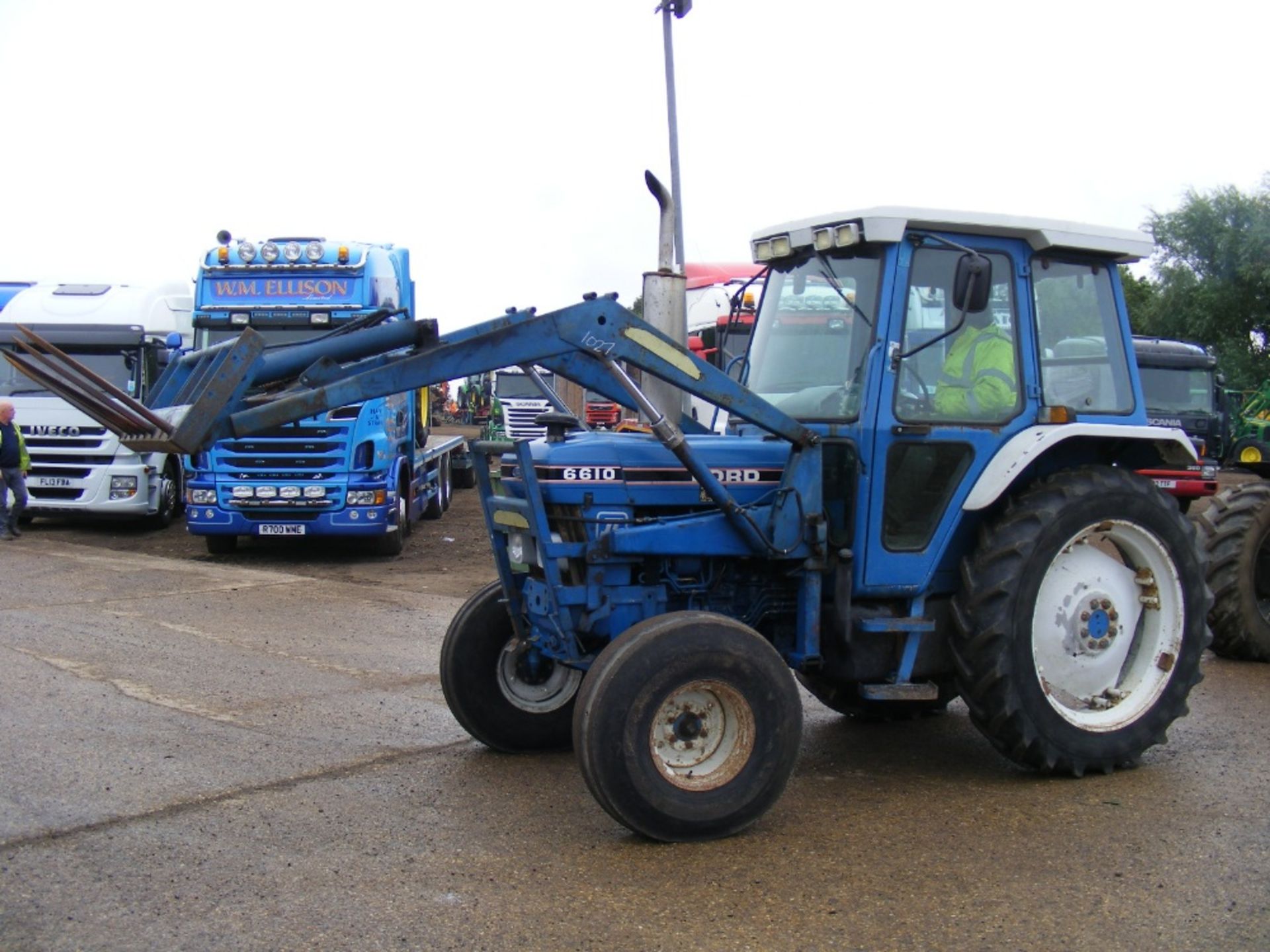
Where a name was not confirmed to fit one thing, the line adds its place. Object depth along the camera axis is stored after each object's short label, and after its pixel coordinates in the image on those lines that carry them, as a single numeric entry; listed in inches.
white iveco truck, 645.3
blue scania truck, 545.6
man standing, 620.1
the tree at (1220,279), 1413.6
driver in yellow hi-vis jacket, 232.1
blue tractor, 197.8
